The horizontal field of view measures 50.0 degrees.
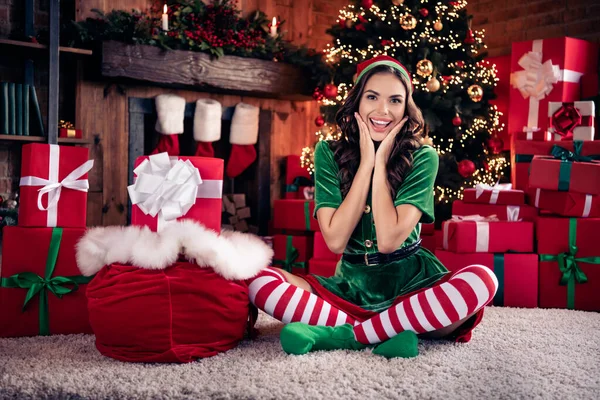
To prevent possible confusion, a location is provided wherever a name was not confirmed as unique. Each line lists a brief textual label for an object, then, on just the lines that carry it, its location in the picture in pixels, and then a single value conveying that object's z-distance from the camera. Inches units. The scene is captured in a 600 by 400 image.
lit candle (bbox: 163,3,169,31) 152.0
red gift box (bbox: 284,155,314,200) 178.5
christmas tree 156.3
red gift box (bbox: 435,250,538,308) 120.1
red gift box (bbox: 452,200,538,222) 129.6
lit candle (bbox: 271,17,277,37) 171.5
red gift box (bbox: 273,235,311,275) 150.5
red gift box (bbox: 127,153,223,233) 77.9
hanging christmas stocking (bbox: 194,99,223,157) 165.5
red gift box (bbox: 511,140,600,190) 126.3
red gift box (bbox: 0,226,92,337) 89.0
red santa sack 74.4
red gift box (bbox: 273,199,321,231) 150.0
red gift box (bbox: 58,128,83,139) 145.6
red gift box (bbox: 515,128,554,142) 146.1
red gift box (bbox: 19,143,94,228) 90.4
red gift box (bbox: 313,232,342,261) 131.1
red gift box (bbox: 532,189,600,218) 117.3
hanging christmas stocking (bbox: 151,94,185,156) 159.6
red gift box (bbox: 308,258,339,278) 127.3
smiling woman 80.4
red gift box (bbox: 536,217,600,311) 117.4
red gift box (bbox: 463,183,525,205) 133.2
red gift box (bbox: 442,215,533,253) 119.8
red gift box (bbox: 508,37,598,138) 145.6
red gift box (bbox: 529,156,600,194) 115.6
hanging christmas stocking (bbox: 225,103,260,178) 173.6
